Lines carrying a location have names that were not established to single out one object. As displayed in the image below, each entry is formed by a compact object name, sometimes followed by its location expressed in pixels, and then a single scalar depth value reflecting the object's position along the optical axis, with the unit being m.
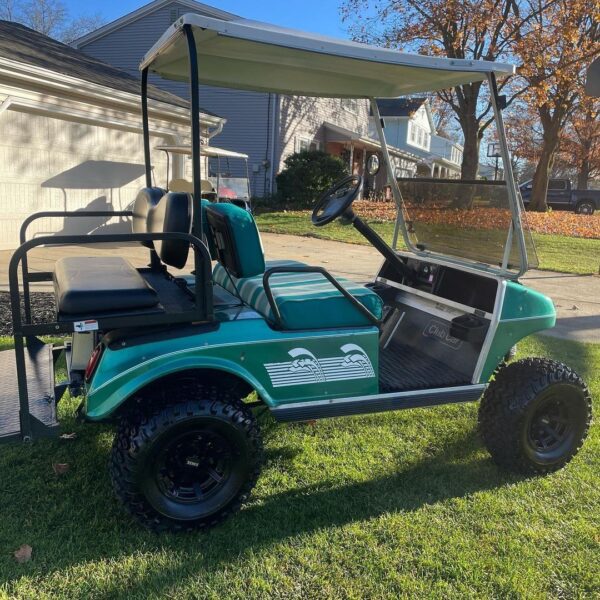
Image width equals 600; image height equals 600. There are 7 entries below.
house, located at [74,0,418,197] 17.97
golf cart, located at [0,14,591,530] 2.20
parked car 24.77
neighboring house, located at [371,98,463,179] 29.55
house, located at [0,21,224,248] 7.92
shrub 17.27
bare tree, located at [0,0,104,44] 32.91
